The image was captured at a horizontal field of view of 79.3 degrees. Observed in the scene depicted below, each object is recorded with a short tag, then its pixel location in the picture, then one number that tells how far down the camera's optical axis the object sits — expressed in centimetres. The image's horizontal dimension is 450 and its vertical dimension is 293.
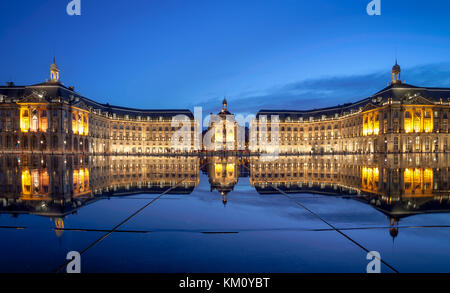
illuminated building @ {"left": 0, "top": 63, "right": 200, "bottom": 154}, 7269
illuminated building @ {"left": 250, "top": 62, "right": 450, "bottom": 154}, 7875
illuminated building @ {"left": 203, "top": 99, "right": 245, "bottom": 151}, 12069
